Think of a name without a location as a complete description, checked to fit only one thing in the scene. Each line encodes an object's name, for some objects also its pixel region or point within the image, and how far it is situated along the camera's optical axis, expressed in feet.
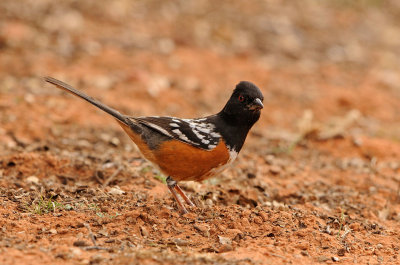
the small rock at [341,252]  28.55
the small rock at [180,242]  27.18
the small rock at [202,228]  29.22
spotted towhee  32.86
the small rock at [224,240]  27.88
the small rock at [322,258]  27.43
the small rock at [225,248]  26.61
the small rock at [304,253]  27.66
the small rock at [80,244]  25.72
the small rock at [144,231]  28.38
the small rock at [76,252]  24.63
